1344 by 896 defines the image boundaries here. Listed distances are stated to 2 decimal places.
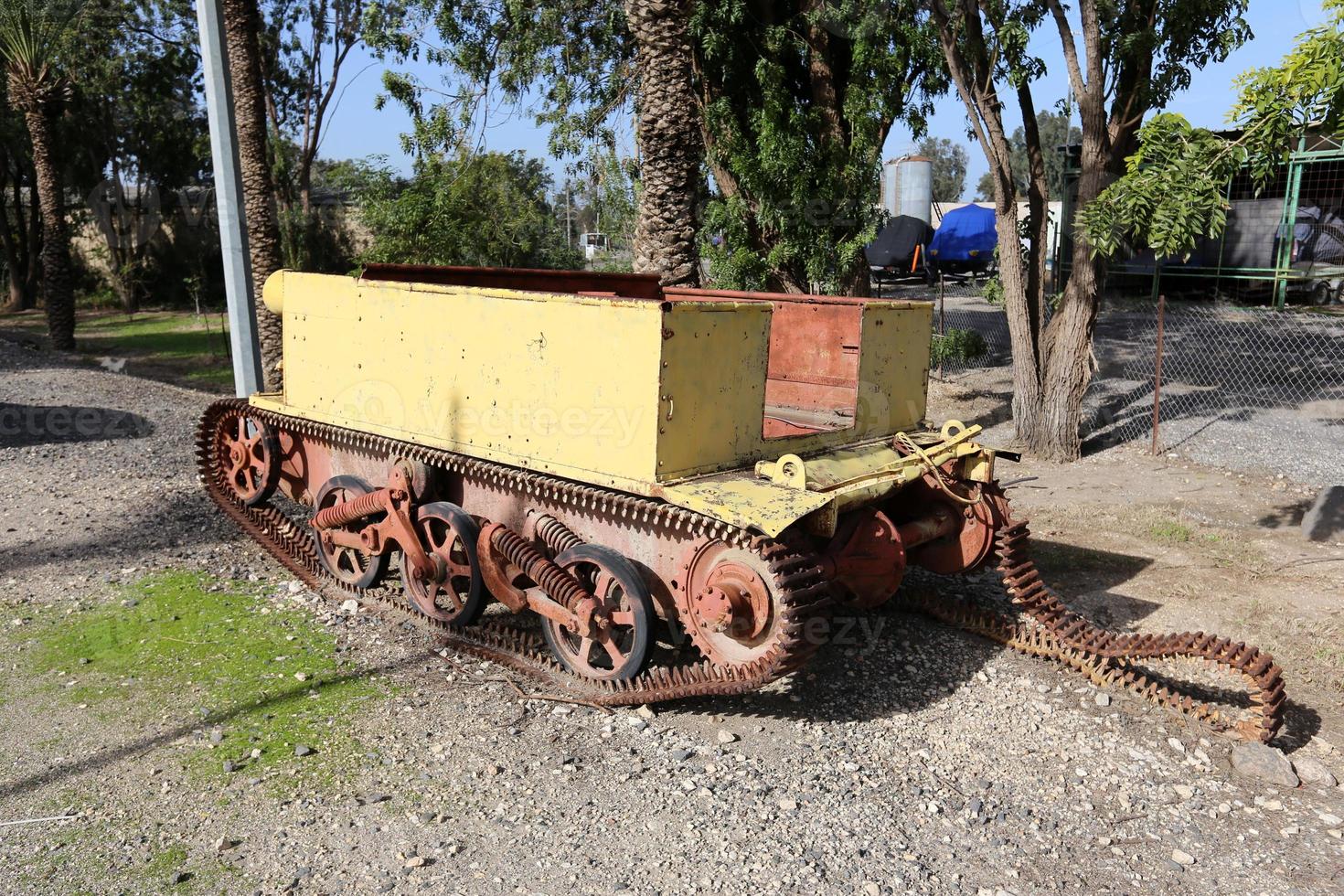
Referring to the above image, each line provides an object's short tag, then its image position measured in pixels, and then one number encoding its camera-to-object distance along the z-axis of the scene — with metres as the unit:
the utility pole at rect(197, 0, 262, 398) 8.81
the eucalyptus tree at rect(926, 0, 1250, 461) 10.61
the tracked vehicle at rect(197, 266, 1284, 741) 5.15
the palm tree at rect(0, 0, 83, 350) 19.48
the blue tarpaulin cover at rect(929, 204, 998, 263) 31.69
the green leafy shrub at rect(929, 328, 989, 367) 17.11
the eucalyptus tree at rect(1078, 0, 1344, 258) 6.37
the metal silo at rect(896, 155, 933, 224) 33.28
